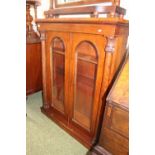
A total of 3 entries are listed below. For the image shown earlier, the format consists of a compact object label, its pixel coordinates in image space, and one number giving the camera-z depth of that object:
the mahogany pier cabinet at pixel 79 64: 1.20
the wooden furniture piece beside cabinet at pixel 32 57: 2.12
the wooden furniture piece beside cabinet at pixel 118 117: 1.07
